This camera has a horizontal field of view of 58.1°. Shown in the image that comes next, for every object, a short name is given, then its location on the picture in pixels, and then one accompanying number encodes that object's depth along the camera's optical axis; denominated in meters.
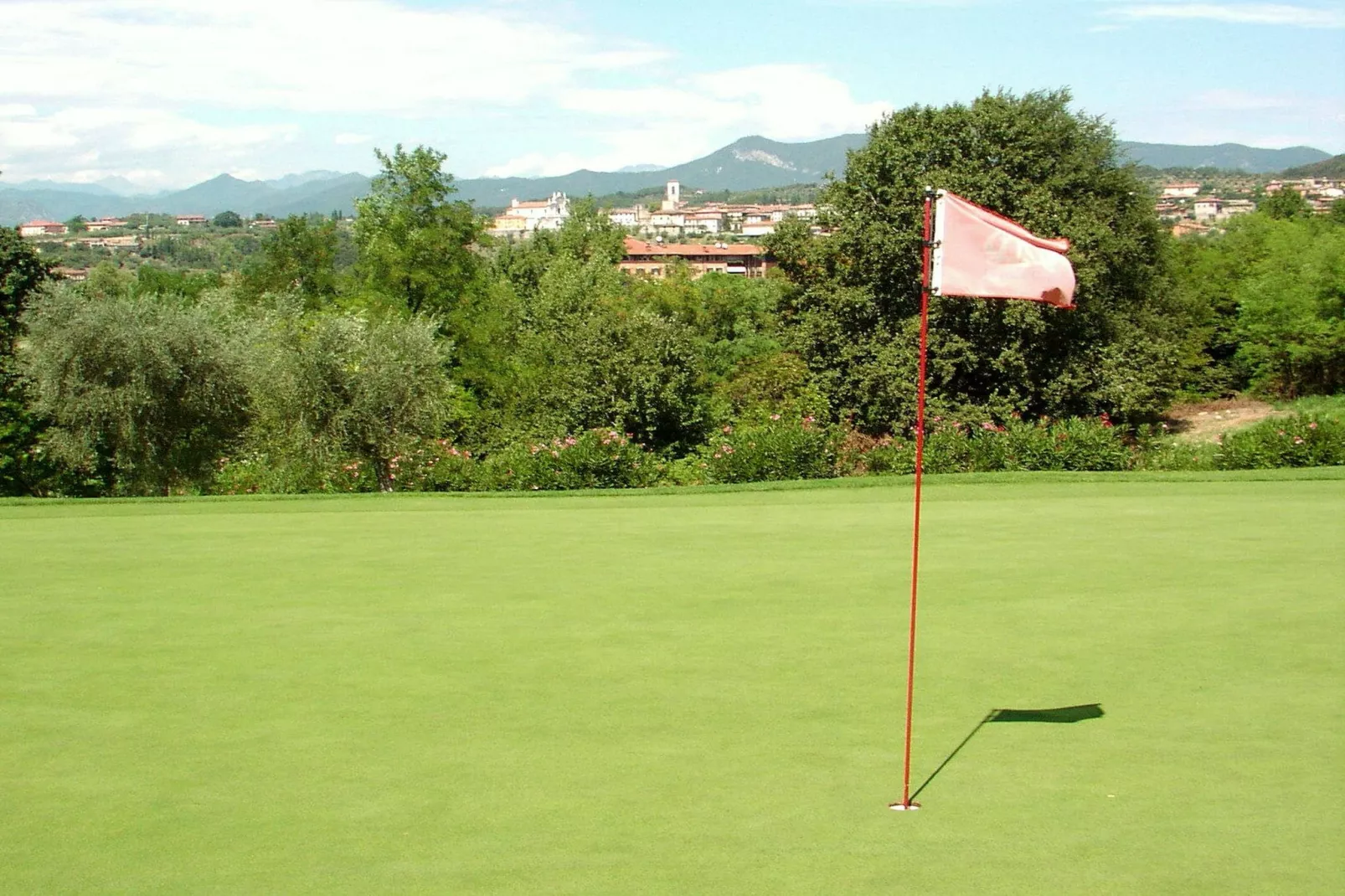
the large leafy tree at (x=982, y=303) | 33.47
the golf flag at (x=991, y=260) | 5.99
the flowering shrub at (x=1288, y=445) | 17.83
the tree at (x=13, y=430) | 24.27
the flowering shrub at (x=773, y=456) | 18.20
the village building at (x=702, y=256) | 165.12
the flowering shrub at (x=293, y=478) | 19.50
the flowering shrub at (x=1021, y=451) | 18.17
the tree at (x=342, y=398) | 25.38
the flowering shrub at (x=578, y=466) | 17.97
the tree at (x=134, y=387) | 26.12
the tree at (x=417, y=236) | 44.91
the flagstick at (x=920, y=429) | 5.27
